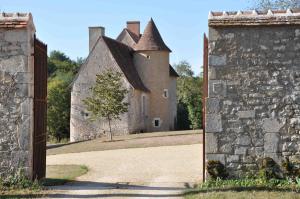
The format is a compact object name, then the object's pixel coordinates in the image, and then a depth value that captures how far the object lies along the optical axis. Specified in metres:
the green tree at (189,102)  43.56
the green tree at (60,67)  60.69
